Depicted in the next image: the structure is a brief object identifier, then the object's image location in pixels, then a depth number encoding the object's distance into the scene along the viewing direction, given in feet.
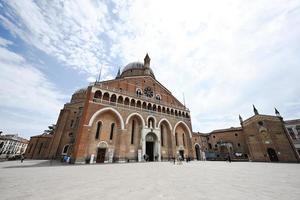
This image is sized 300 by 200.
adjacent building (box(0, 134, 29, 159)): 166.81
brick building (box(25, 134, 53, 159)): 96.48
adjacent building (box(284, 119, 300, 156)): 79.09
